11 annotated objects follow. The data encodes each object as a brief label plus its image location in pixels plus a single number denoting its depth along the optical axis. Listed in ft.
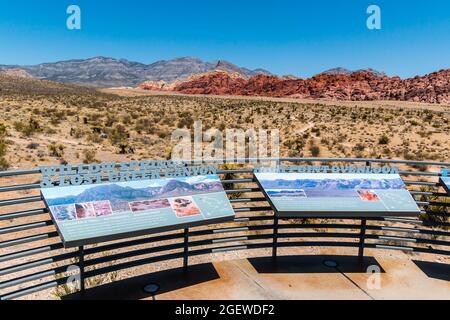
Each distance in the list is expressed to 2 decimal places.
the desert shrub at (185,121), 108.77
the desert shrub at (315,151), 75.20
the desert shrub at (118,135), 79.32
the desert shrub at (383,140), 87.56
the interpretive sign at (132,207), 15.72
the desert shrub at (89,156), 60.18
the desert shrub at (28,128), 76.18
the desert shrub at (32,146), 64.88
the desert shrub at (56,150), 61.05
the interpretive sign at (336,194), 18.99
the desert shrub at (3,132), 70.17
